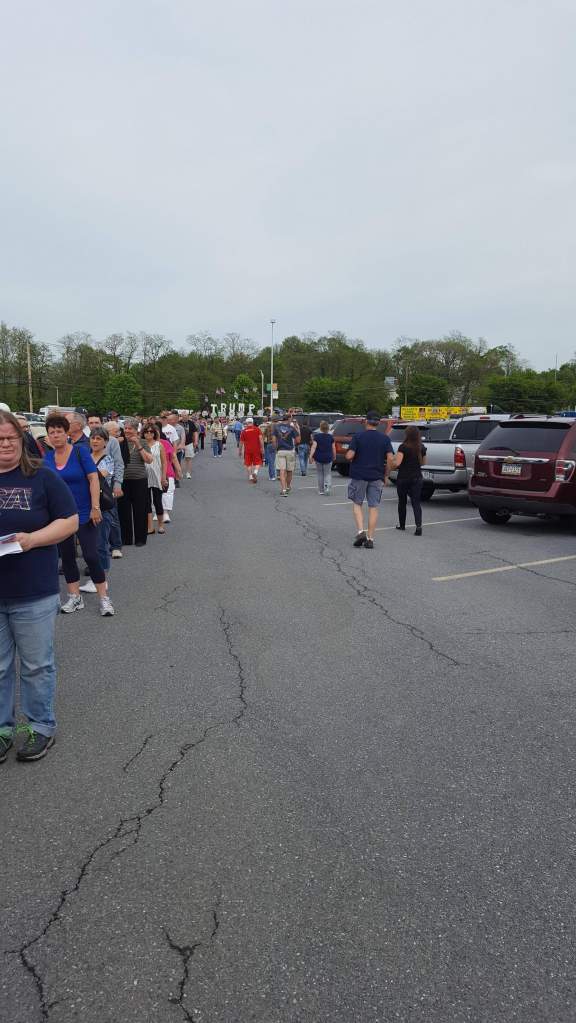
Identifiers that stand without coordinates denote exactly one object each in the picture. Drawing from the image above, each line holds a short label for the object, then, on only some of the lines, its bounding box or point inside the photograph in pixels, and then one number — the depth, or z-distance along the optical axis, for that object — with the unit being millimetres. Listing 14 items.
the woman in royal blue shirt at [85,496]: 6473
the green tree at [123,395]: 83562
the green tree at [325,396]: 100812
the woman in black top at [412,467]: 11091
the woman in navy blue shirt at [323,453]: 16641
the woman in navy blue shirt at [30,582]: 3600
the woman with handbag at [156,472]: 11266
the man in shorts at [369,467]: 10117
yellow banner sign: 75950
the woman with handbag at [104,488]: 7203
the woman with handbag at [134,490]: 10156
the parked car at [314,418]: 28109
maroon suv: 10688
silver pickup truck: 14844
